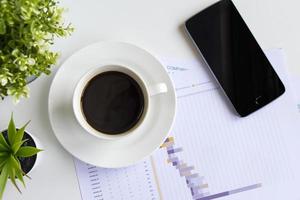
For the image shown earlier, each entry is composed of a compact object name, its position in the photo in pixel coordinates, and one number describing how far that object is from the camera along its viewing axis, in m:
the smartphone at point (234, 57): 0.78
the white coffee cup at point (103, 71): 0.72
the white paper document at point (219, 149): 0.77
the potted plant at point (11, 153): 0.65
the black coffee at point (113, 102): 0.74
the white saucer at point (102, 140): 0.74
